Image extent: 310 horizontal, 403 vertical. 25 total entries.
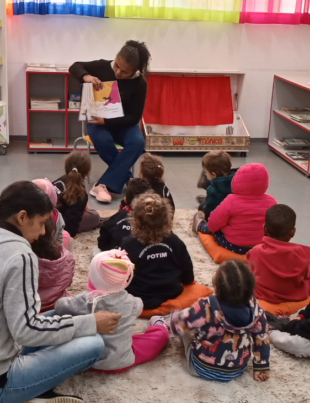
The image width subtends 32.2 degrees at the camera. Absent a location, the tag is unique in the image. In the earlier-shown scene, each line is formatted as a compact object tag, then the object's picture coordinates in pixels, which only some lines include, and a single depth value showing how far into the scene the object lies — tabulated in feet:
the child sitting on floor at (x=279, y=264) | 7.87
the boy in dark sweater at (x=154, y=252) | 7.55
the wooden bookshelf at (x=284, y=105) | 17.44
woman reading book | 12.88
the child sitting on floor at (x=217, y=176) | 10.50
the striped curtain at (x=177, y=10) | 16.20
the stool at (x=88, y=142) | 13.79
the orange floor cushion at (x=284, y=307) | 7.92
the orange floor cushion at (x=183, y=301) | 7.78
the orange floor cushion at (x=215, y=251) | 9.74
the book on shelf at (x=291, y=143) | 17.11
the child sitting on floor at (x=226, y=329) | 5.96
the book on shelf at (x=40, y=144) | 16.33
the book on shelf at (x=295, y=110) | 17.15
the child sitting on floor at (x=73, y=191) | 9.91
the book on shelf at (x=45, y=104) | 16.12
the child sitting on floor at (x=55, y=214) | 8.27
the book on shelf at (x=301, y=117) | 16.02
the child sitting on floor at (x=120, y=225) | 8.77
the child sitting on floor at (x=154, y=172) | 10.41
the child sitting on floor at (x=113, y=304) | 5.92
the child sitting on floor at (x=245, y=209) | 9.51
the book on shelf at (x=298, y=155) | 16.17
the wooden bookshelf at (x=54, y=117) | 16.29
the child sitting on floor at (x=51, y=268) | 6.93
